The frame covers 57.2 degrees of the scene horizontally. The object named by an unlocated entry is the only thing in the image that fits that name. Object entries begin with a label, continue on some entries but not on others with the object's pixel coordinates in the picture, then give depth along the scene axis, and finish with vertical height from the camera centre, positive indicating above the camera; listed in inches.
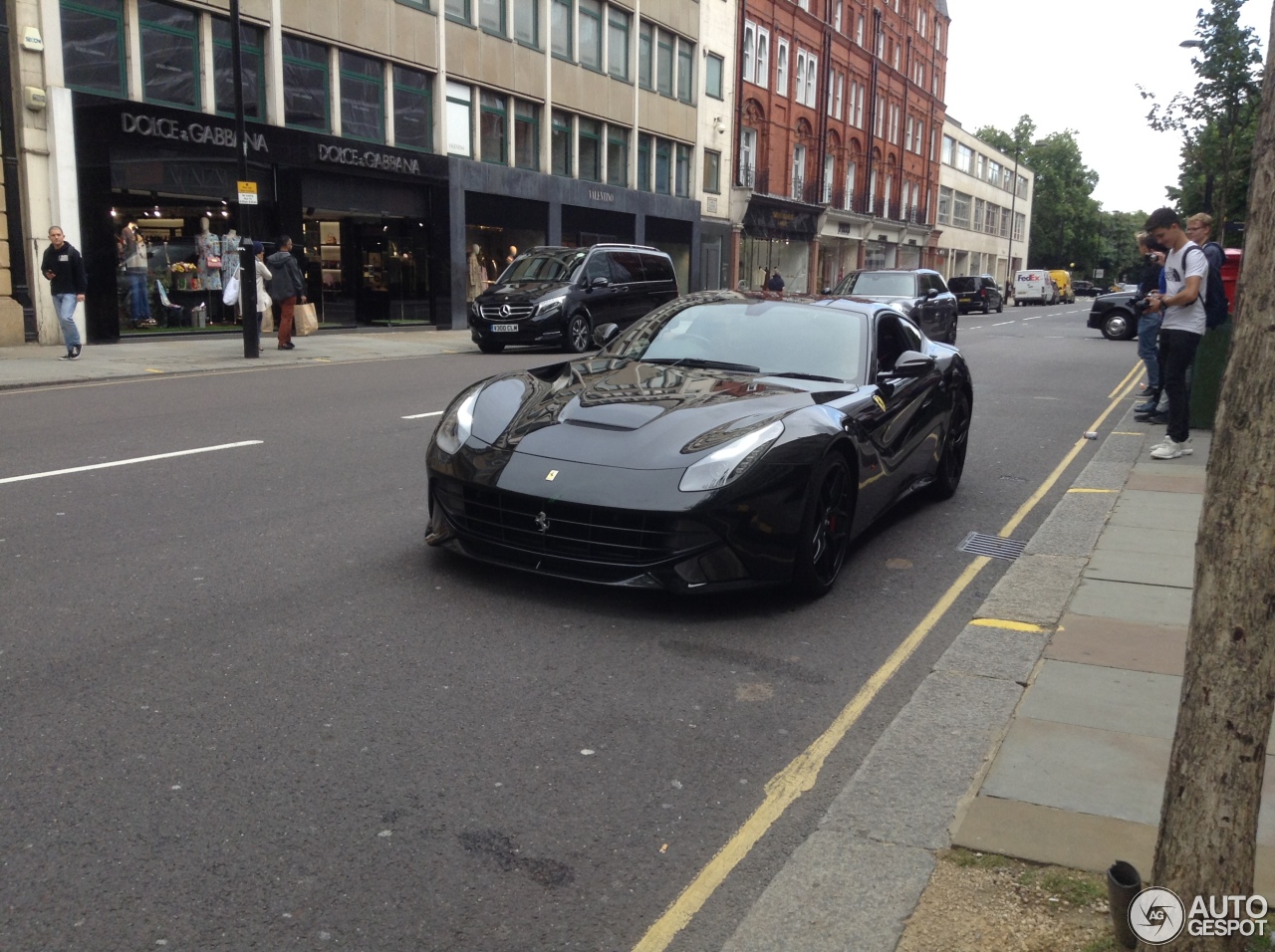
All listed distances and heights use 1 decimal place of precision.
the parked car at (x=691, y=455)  197.8 -34.1
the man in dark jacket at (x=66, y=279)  651.5 -16.4
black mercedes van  818.2 -24.7
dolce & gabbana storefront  813.2 +27.8
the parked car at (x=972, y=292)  1999.3 -34.2
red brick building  1895.9 +252.5
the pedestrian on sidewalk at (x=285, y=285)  791.7 -20.4
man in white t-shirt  370.3 -12.6
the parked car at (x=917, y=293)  821.9 -16.8
